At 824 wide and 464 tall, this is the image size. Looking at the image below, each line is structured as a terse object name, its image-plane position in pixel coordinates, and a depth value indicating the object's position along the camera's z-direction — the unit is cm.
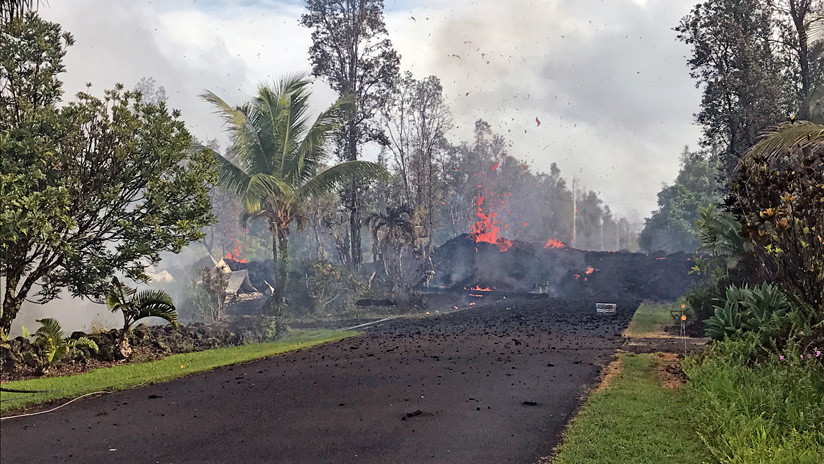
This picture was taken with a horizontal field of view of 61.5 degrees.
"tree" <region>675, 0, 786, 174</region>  2473
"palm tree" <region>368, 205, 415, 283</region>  3591
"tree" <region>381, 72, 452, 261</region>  5153
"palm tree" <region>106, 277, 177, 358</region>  1420
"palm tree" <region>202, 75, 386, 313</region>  2500
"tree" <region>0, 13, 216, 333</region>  1194
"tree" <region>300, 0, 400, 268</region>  3831
